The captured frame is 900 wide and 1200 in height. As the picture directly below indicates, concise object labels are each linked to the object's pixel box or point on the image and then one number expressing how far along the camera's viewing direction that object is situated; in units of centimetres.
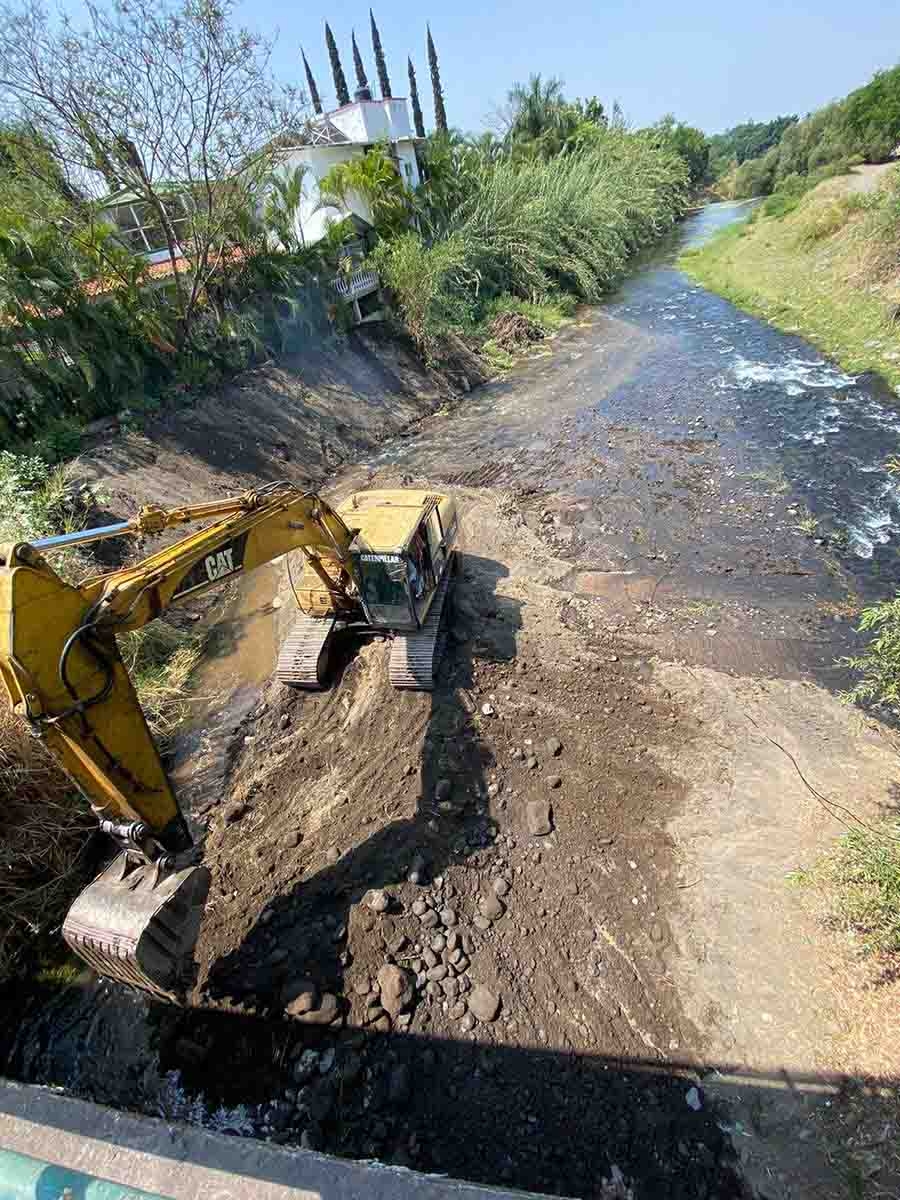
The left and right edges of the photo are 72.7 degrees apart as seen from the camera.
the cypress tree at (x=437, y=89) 5041
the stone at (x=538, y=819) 634
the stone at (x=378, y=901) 554
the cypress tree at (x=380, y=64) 5156
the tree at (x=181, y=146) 1297
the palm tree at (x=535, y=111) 4297
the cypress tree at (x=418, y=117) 4928
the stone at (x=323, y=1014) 492
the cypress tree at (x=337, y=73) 5019
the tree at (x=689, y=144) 5644
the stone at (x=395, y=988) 499
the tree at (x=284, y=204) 1775
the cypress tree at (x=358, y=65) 5178
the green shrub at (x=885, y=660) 585
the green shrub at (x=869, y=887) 499
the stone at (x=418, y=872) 582
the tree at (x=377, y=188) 2117
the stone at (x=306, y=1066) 470
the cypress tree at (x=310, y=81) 5397
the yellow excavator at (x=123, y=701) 381
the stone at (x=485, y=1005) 494
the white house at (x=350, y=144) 2447
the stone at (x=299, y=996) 498
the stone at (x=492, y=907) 563
